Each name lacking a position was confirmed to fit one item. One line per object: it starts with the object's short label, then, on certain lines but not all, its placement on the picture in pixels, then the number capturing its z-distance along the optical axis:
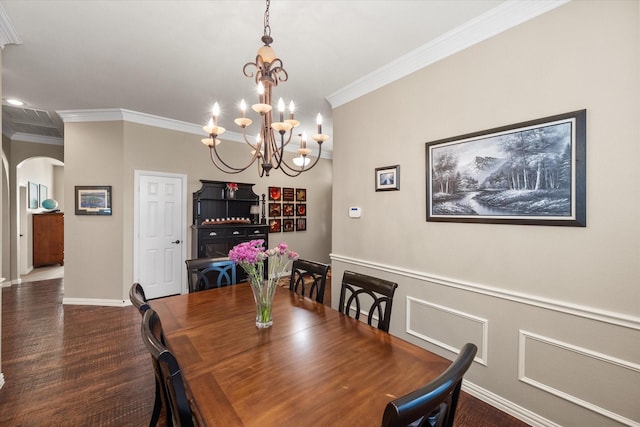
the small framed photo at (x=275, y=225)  5.45
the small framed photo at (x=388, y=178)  2.56
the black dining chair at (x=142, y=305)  1.34
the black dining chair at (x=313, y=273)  2.06
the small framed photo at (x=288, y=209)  5.68
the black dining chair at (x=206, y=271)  2.34
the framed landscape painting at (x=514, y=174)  1.59
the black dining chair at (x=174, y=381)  0.87
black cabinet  4.41
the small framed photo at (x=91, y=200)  3.98
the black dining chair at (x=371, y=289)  1.62
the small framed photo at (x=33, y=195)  6.23
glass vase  1.54
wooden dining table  0.90
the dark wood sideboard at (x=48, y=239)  6.43
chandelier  1.57
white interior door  4.16
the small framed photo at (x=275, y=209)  5.49
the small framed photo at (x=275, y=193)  5.50
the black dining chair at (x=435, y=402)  0.61
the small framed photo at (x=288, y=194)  5.68
